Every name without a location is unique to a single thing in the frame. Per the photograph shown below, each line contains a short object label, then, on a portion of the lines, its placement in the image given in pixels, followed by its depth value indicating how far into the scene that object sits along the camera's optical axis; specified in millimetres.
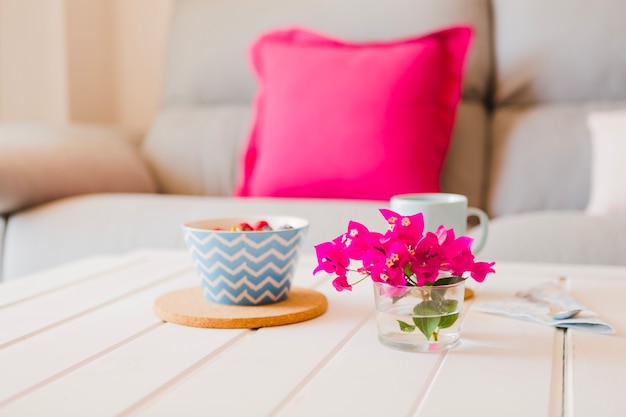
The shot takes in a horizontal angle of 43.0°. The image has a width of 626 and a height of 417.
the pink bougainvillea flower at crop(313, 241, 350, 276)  695
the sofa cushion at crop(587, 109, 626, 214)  1697
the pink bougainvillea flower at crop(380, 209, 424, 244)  672
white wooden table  561
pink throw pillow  1832
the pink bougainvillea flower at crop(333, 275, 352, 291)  695
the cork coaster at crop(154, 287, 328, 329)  784
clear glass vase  675
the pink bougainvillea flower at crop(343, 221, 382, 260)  682
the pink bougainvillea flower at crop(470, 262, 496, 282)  669
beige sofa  1631
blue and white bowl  835
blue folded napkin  780
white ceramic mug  879
